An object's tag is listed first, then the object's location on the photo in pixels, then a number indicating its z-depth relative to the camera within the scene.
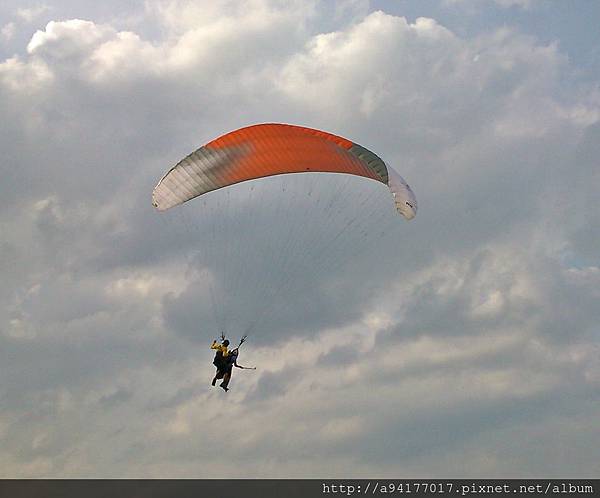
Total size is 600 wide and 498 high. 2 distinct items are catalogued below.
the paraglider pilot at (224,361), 45.75
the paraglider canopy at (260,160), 45.38
